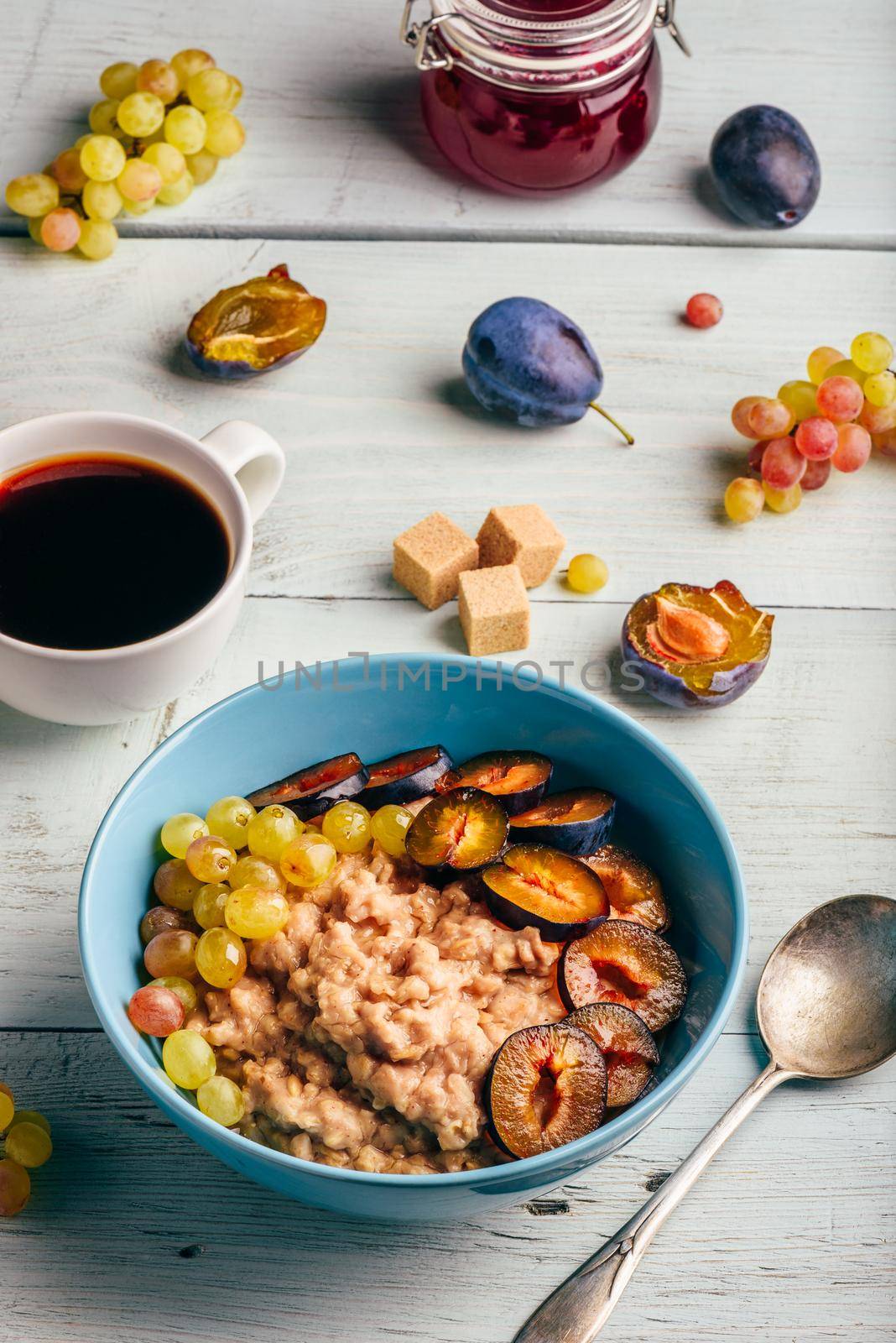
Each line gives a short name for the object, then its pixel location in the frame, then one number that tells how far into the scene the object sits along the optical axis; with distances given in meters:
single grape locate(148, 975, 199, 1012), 0.70
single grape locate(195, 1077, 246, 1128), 0.69
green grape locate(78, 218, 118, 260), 0.87
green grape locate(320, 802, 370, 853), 0.72
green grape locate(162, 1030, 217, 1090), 0.69
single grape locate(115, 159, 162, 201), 0.86
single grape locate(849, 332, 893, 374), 0.83
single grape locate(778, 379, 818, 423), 0.84
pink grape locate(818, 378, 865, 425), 0.82
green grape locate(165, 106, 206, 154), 0.87
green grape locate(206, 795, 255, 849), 0.73
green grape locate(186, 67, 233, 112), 0.88
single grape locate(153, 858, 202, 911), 0.72
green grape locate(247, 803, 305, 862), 0.72
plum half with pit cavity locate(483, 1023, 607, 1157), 0.68
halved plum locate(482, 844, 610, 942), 0.71
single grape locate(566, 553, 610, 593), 0.81
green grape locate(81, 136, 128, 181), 0.86
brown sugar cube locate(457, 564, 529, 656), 0.79
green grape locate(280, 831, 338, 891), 0.71
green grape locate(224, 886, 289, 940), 0.70
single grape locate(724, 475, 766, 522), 0.83
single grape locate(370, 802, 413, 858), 0.72
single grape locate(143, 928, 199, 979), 0.71
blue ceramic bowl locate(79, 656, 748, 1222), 0.67
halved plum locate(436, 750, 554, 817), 0.73
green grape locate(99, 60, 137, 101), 0.89
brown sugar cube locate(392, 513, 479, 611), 0.80
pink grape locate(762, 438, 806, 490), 0.83
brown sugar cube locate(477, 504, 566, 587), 0.81
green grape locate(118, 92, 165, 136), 0.86
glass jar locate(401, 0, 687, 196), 0.84
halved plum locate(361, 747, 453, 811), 0.74
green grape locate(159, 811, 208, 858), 0.72
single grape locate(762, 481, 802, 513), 0.83
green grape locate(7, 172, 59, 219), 0.87
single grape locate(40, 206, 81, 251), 0.87
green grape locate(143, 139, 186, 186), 0.87
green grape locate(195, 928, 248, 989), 0.70
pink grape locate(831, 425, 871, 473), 0.83
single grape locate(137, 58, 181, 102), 0.87
